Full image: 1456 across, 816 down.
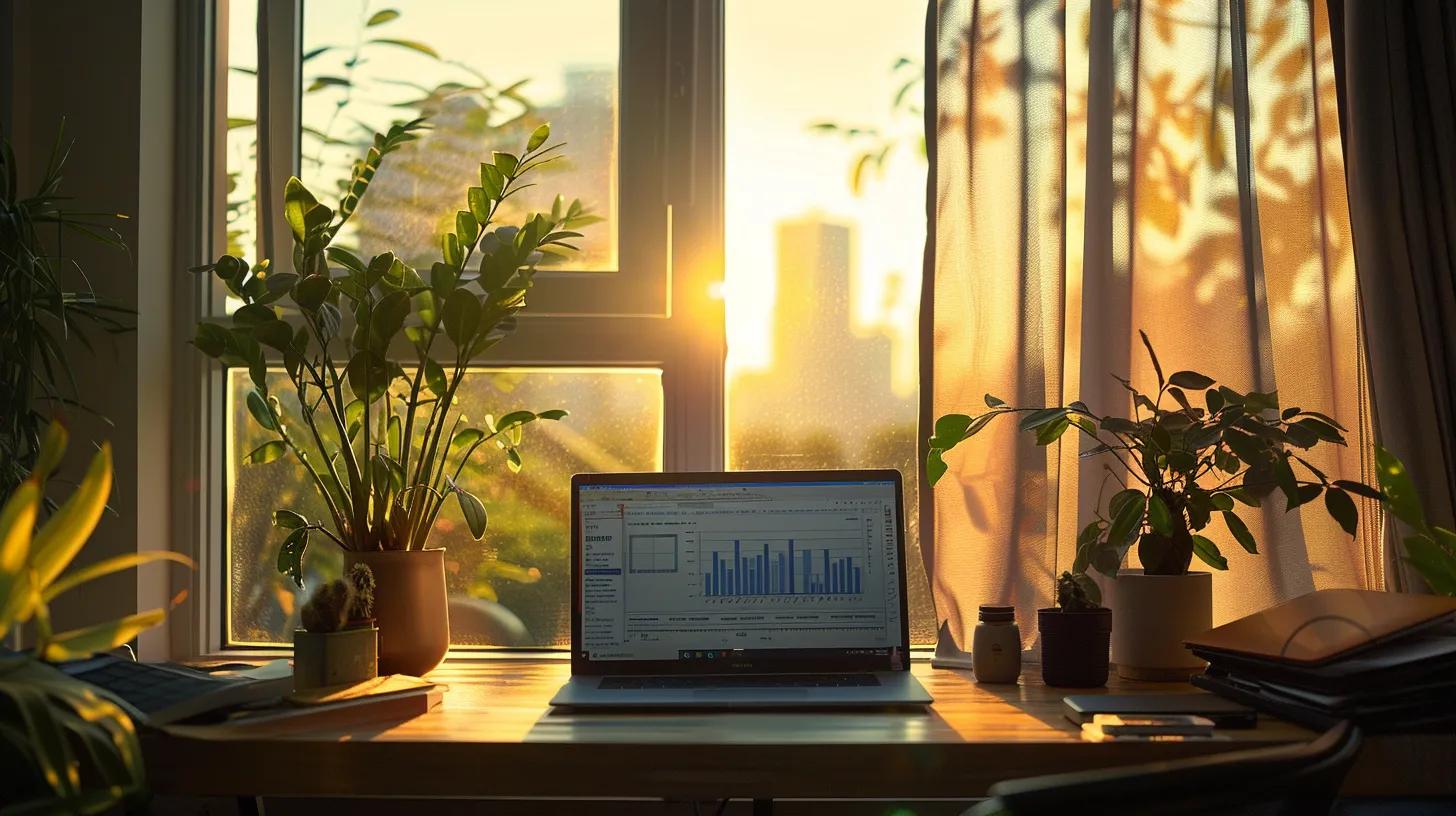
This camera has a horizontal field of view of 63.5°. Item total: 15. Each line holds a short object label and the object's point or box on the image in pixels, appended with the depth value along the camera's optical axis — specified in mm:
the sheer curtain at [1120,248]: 1844
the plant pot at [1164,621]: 1641
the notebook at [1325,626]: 1377
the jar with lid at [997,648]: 1691
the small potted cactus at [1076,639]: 1639
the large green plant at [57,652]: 980
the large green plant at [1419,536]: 1600
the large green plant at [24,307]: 1668
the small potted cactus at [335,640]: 1505
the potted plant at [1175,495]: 1582
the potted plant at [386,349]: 1667
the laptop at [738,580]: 1673
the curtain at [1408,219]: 1772
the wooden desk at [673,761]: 1271
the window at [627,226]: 2076
